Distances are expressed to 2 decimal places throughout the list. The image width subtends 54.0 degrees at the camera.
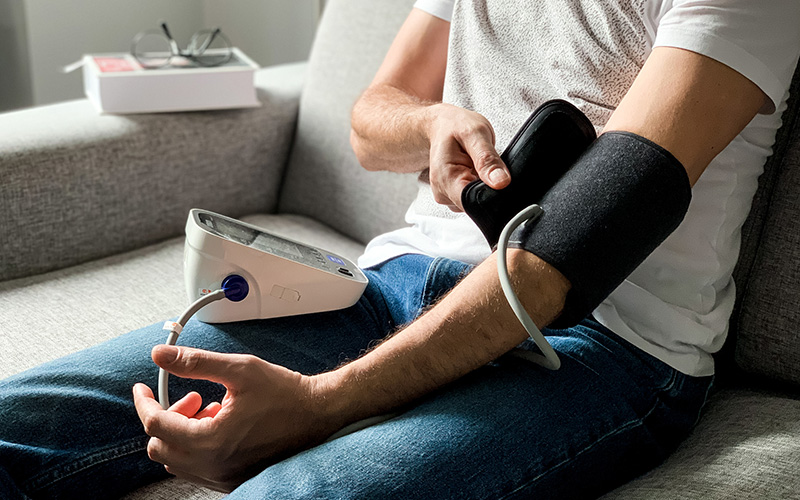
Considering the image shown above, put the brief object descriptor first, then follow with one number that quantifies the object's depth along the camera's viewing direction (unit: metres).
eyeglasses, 1.48
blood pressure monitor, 0.83
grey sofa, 0.84
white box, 1.37
